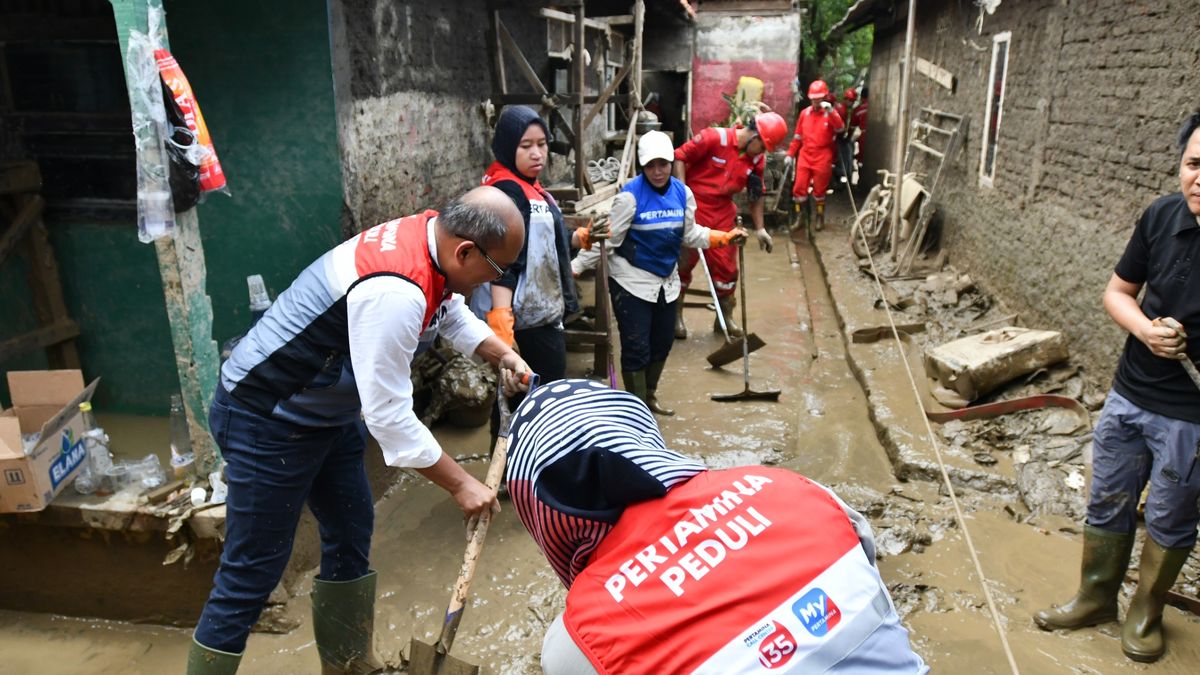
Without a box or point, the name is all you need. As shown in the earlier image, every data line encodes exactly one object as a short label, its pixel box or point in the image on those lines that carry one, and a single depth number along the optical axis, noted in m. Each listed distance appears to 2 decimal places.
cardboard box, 3.05
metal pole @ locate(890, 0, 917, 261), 7.88
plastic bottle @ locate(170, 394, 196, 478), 3.42
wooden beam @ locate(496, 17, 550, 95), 5.77
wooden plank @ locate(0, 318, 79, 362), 4.12
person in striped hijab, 1.24
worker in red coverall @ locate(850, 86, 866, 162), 16.02
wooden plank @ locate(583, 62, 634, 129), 6.79
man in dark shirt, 2.63
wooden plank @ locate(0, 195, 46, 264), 4.06
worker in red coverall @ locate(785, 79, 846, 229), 11.13
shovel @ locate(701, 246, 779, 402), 5.73
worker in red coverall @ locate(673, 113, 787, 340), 6.50
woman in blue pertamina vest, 4.88
